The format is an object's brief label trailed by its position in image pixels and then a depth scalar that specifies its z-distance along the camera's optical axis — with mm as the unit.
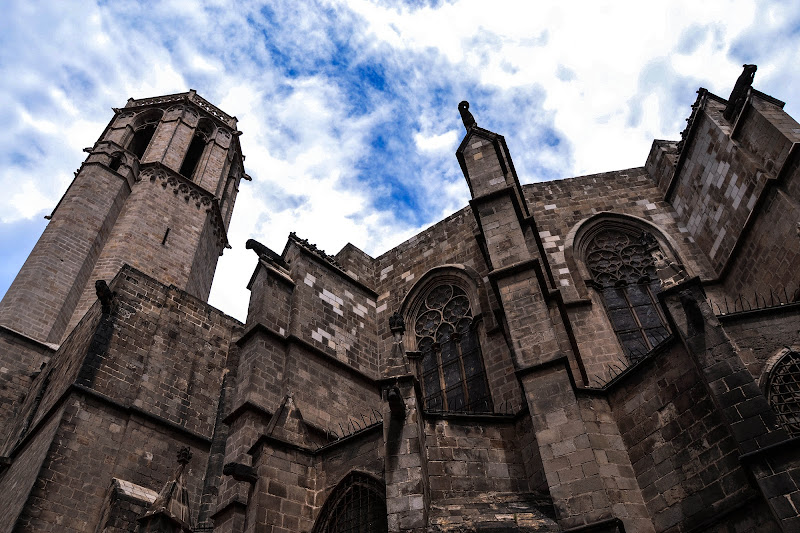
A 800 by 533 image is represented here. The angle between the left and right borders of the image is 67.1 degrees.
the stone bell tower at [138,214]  15742
